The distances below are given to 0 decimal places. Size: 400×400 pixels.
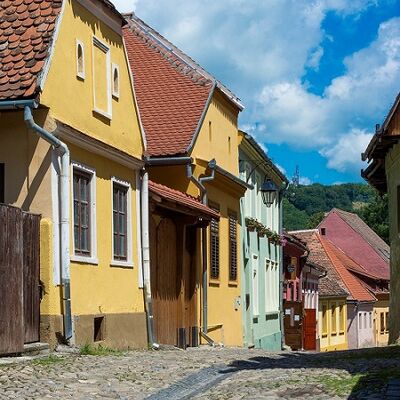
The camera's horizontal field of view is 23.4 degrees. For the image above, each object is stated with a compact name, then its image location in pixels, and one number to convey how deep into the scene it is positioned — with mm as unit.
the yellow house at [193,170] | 21562
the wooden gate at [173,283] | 19859
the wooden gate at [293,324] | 39094
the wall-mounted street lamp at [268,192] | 27234
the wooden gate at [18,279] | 12828
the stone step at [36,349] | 13320
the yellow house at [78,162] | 14422
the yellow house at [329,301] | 51031
